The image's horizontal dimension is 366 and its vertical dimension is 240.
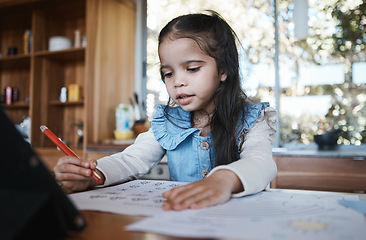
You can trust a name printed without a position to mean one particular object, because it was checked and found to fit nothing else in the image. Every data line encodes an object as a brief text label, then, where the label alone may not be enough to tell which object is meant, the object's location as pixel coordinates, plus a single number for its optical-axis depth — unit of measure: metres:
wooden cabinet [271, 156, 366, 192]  1.54
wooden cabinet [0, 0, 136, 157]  2.21
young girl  0.85
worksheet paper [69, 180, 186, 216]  0.45
